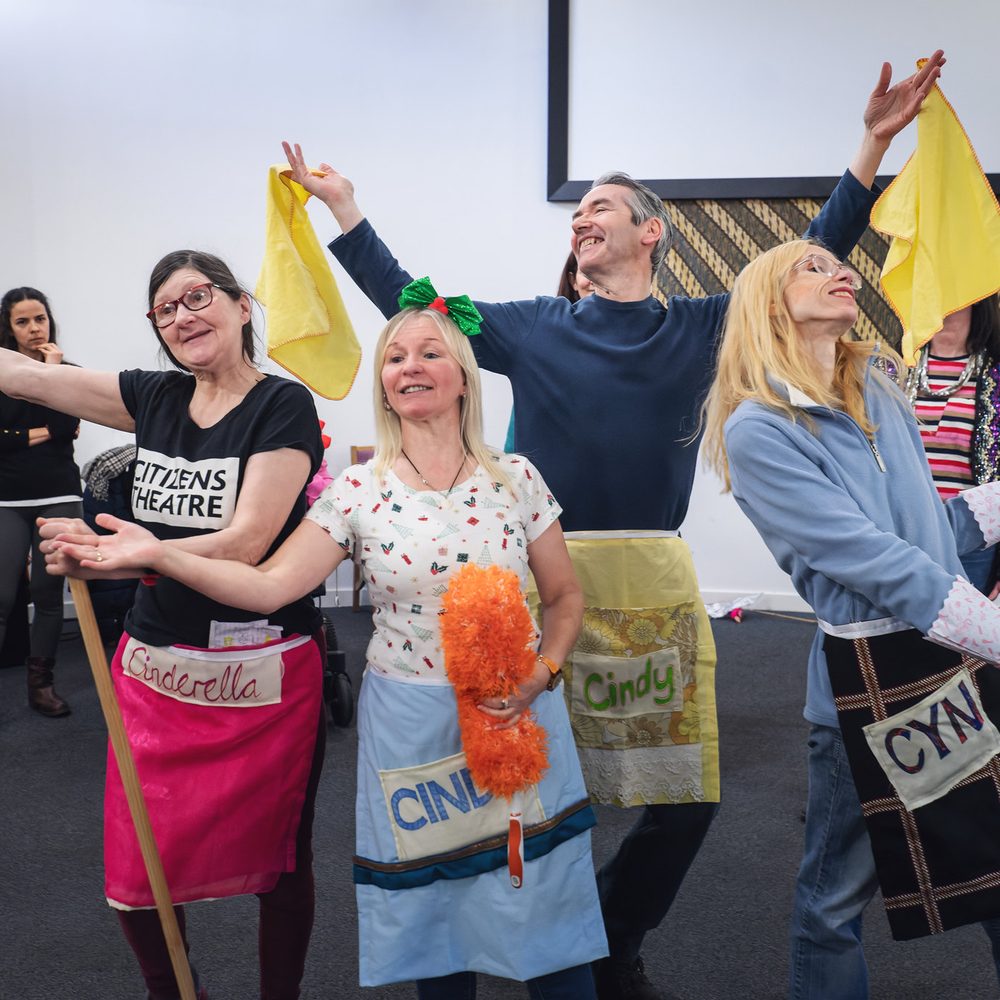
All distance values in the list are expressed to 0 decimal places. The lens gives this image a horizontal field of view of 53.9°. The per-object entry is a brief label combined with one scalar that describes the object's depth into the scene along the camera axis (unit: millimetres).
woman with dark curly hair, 3672
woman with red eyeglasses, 1692
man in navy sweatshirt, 1925
